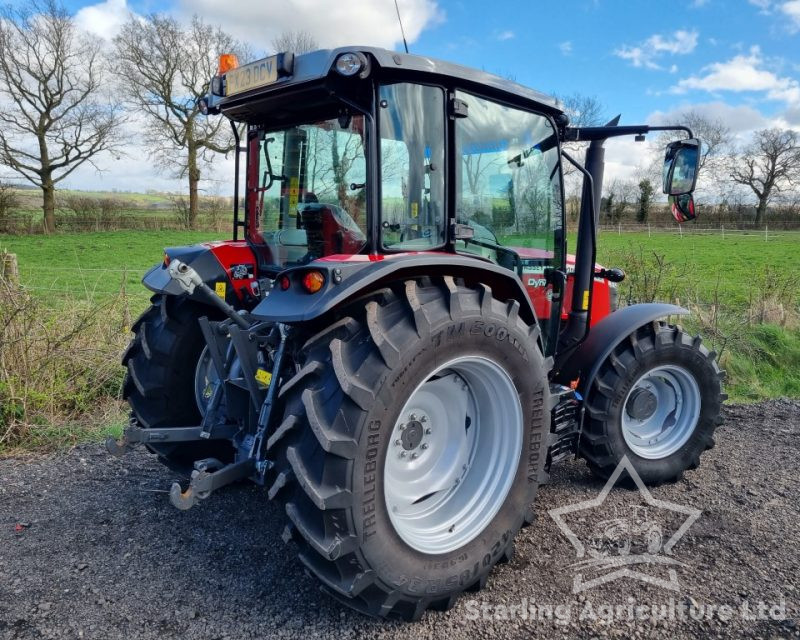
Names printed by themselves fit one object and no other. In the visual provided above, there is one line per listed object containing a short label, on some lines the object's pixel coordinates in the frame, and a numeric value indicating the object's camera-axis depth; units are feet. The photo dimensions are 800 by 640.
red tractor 7.23
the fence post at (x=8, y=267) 15.70
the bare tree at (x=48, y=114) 84.28
